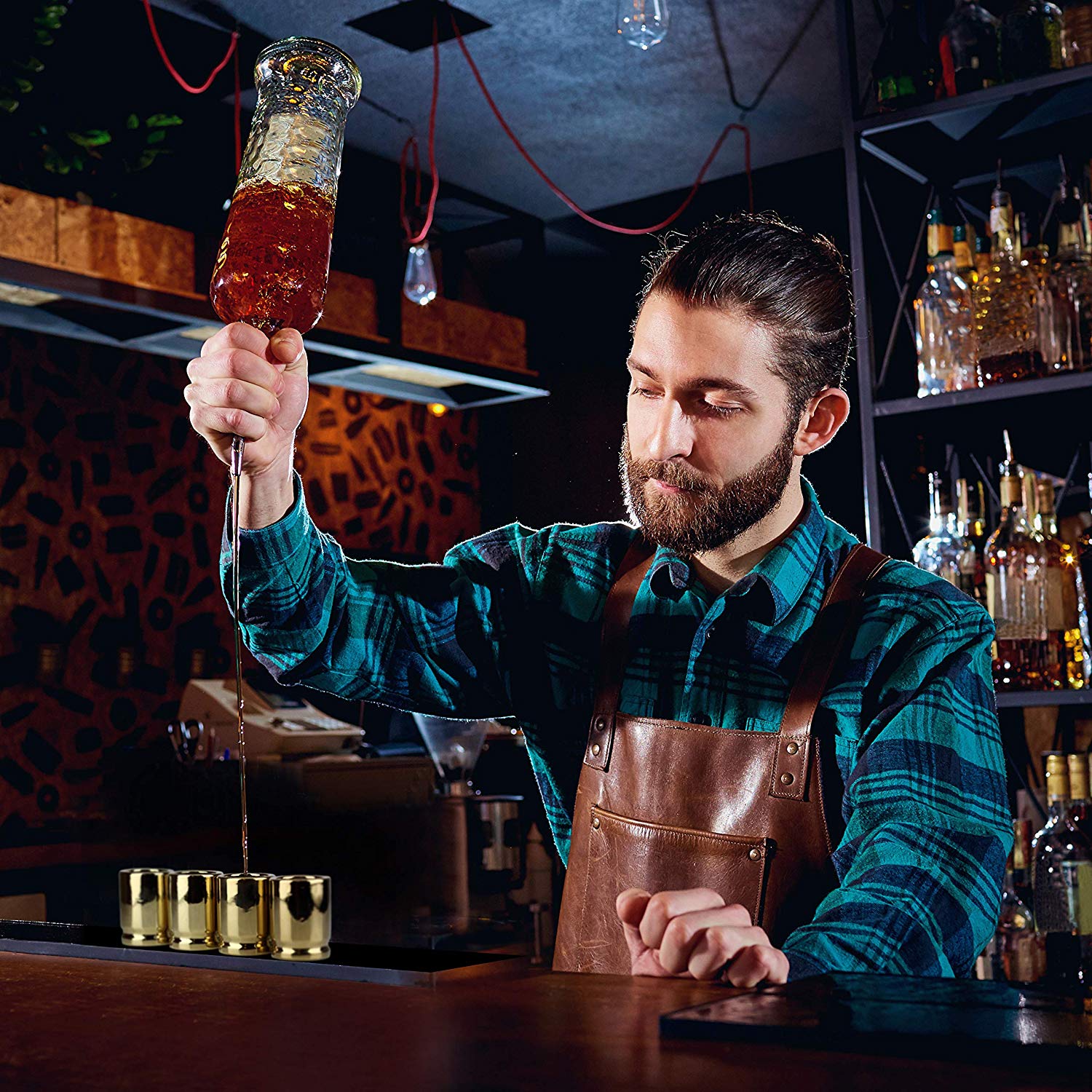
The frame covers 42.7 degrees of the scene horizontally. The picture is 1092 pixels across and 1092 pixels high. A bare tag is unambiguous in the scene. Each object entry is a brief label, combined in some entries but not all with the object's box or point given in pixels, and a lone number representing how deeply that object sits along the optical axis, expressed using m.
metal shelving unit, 2.32
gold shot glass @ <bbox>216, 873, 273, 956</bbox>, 0.98
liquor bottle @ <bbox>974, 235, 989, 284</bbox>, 2.36
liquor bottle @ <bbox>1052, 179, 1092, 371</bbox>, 2.26
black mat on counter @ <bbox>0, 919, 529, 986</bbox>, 0.90
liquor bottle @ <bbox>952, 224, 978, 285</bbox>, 2.36
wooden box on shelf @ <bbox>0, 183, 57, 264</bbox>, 2.98
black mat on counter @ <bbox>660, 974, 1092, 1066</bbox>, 0.66
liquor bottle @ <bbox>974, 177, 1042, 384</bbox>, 2.30
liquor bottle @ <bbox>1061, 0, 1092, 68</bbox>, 2.32
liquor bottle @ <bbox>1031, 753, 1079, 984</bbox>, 2.12
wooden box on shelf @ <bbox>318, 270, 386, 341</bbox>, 4.08
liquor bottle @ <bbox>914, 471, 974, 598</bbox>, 2.37
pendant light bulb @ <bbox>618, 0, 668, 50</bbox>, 2.83
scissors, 3.86
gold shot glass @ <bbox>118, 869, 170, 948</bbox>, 1.03
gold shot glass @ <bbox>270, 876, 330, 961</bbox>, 0.96
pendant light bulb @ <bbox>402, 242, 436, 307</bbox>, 3.64
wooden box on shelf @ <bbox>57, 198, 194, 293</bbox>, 3.11
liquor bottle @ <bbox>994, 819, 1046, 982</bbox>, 2.24
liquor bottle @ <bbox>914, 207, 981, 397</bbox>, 2.36
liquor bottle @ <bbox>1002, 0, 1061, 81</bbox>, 2.31
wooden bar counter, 0.64
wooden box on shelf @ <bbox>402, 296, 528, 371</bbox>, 4.25
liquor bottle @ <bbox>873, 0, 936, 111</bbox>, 2.43
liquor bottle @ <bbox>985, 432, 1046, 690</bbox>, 2.25
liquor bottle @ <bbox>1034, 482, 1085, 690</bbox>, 2.25
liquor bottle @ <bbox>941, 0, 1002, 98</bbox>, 2.35
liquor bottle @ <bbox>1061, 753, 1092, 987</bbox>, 2.10
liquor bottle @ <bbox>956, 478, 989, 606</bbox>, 2.37
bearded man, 1.30
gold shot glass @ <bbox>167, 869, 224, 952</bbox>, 1.01
